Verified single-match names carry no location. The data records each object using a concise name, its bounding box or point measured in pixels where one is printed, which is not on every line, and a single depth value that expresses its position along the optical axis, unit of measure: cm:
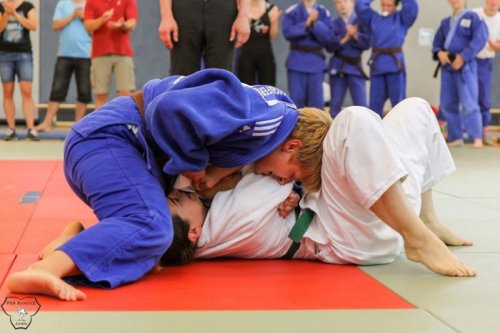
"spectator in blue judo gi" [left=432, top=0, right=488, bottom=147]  1354
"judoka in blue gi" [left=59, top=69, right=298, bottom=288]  374
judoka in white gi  404
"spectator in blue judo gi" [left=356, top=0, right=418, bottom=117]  1357
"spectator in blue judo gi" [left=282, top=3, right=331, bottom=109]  1414
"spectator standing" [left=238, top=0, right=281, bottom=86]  1388
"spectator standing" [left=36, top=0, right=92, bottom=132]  1383
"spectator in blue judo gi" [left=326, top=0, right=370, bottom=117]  1452
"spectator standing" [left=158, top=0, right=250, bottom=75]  742
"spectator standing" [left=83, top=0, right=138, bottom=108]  1268
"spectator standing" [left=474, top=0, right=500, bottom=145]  1441
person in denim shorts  1266
